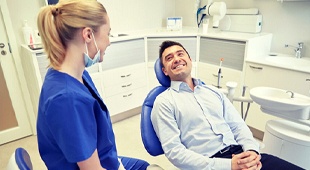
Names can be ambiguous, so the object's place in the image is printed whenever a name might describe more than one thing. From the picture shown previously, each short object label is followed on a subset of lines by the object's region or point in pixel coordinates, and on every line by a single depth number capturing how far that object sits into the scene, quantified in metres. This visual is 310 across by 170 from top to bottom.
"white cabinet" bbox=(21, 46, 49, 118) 1.99
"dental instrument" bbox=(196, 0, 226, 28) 2.48
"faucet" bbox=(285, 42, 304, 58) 2.12
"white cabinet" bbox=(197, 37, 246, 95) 2.26
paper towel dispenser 2.38
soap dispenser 2.21
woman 0.74
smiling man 1.16
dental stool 0.74
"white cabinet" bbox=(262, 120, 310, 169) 1.47
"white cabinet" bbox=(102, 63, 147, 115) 2.50
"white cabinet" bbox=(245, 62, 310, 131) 1.82
